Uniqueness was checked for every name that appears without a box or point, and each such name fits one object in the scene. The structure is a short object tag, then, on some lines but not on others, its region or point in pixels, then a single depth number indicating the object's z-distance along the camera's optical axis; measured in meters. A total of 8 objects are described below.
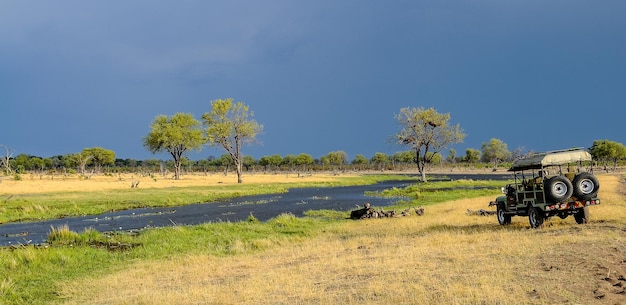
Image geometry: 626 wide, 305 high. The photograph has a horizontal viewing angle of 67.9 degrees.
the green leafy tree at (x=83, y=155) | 135.56
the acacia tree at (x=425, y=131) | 81.69
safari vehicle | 19.09
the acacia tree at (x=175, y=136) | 104.50
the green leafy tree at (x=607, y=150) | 124.06
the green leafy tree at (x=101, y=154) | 145.00
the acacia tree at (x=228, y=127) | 87.81
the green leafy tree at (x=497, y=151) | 187.00
